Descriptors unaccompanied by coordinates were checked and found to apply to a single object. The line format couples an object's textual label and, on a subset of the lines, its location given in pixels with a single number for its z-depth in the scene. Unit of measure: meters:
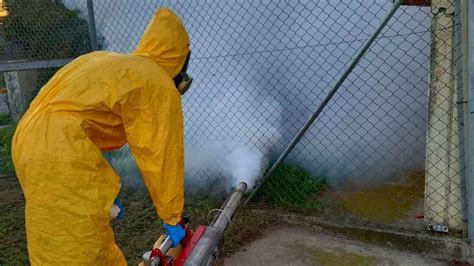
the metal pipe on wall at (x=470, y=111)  2.92
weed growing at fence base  4.26
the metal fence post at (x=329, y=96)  3.26
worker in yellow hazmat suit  2.29
